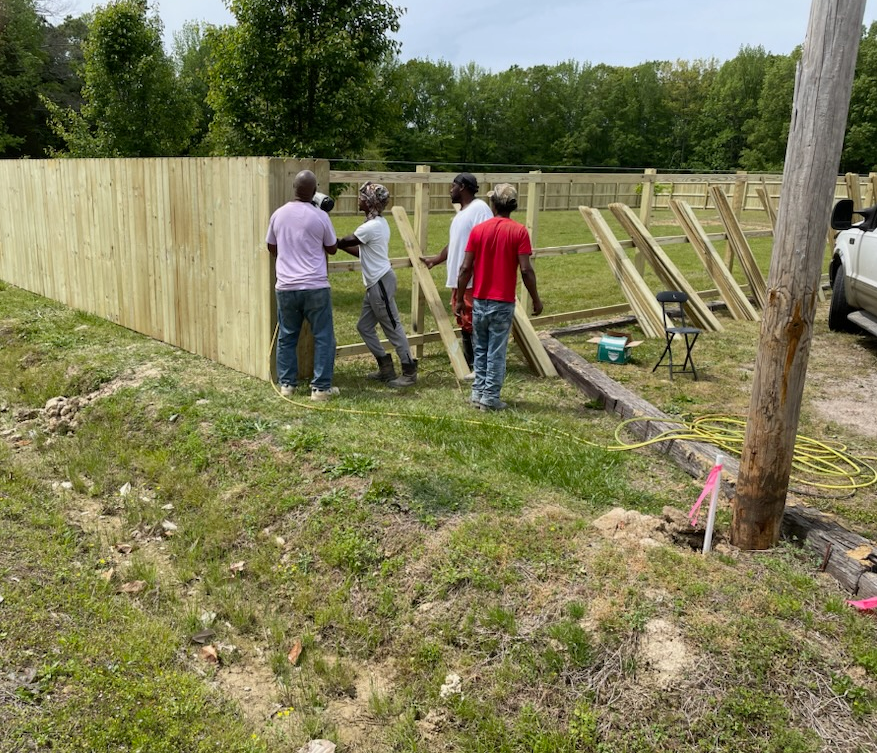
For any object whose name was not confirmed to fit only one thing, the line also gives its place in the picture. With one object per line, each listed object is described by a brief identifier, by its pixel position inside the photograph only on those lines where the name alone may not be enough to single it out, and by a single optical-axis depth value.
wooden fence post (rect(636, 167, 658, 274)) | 10.66
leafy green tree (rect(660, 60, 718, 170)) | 68.56
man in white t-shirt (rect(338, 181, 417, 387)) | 7.05
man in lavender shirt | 6.52
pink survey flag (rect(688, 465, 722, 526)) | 4.20
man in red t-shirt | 6.34
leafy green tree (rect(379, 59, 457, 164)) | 56.88
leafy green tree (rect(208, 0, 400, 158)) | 10.48
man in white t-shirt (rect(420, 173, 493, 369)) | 7.06
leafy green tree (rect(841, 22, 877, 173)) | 51.72
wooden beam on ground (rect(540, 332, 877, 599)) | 4.01
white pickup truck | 8.80
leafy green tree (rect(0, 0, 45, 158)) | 35.69
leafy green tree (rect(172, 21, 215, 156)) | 49.62
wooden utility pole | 3.65
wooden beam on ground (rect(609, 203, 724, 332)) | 10.08
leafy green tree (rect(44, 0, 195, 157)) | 13.87
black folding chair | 7.64
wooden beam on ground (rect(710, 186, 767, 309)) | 11.62
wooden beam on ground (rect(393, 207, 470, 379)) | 7.62
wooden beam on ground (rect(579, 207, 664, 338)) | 9.73
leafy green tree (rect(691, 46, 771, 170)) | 64.81
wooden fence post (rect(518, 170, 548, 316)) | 8.94
